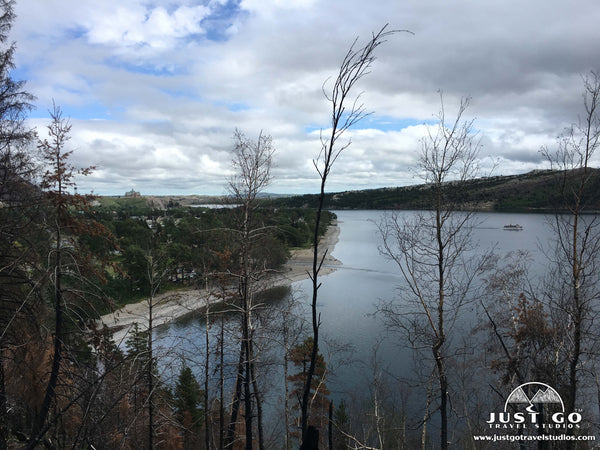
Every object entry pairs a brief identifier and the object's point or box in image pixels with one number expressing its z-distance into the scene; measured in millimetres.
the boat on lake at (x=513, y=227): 60031
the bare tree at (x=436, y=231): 6621
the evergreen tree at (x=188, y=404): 13430
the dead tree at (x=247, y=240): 7988
